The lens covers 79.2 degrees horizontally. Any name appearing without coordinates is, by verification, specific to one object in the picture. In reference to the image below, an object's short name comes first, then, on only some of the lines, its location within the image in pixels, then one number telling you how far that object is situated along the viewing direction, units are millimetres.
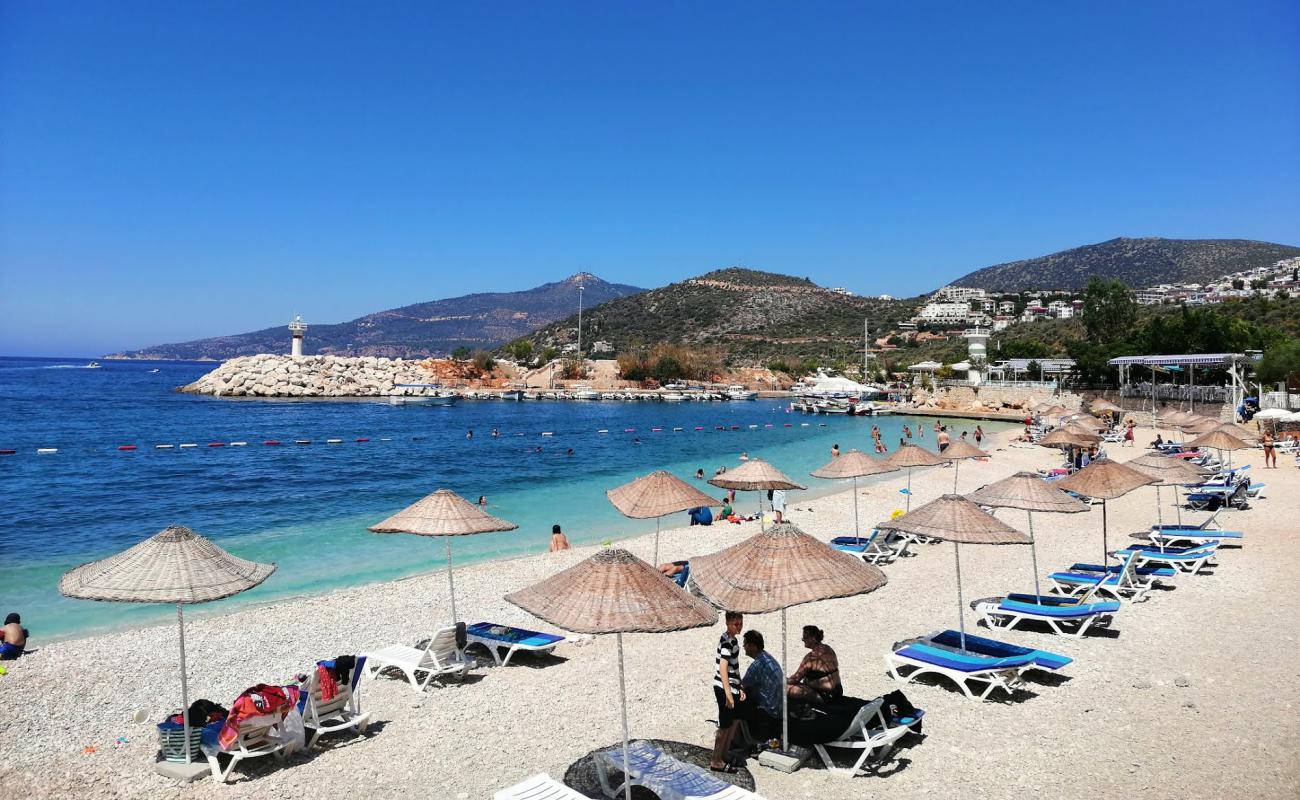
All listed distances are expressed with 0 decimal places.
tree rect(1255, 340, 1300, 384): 34000
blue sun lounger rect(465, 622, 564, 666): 8289
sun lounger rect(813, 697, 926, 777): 5652
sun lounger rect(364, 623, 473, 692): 7727
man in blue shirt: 5816
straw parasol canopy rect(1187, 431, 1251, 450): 16762
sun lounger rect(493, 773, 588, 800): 4736
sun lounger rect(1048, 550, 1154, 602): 10281
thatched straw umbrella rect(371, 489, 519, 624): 8602
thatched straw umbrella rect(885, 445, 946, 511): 15477
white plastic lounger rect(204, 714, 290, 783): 5879
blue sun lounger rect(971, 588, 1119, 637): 8609
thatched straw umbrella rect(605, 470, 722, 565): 10125
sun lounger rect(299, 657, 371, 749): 6336
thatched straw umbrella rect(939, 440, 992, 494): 16266
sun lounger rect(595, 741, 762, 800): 4816
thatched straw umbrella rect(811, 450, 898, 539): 13281
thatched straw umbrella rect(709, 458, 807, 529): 12344
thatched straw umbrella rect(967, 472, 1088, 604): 9070
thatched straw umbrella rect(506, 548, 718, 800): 4762
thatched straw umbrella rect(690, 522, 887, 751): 5188
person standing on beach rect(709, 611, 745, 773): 5574
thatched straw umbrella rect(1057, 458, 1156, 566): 10547
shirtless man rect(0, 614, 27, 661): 9078
